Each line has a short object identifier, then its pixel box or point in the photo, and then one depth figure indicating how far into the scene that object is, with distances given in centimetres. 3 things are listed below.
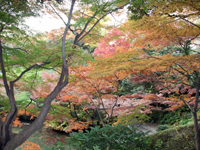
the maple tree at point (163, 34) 251
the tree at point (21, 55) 338
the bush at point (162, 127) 573
